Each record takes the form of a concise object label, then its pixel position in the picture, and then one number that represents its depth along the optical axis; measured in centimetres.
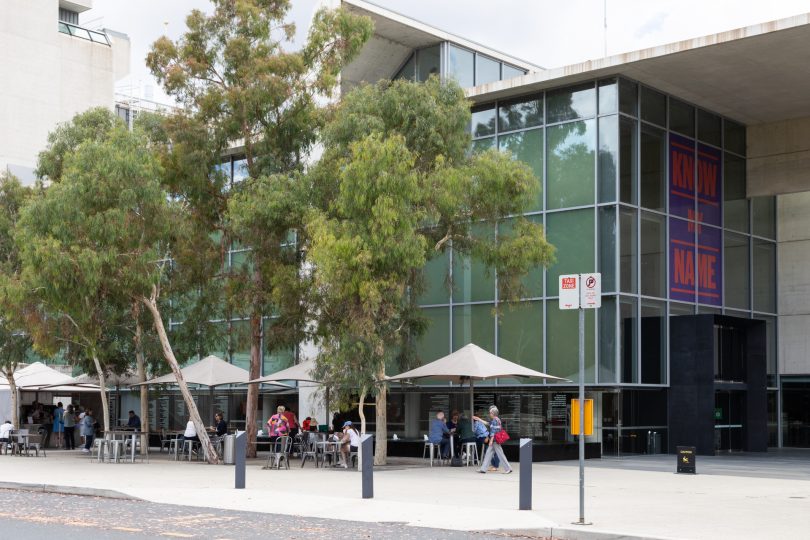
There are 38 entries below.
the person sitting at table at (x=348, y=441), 2661
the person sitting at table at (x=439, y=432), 2775
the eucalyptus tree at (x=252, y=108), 2830
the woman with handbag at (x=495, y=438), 2453
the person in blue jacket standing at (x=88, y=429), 3556
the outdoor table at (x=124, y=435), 2909
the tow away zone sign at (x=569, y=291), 1457
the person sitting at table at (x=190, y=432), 3019
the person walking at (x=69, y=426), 3856
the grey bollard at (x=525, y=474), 1588
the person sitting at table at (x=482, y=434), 2691
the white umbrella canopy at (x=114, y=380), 3409
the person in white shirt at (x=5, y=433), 3375
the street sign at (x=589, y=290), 1448
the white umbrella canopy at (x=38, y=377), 3566
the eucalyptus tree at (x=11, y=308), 2948
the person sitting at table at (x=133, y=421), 3694
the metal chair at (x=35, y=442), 3312
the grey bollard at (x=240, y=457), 1959
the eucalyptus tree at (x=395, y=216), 2495
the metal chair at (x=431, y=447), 2791
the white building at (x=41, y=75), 6047
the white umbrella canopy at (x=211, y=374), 3081
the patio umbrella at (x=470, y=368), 2631
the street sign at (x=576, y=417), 1439
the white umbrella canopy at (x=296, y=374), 2847
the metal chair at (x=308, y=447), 2802
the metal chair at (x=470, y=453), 2755
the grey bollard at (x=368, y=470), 1812
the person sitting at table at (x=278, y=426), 2778
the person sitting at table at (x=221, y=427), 3192
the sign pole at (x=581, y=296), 1432
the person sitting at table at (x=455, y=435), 2823
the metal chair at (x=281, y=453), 2616
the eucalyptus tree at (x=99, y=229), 2598
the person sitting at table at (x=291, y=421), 3118
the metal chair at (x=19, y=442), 3286
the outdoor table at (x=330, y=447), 2740
